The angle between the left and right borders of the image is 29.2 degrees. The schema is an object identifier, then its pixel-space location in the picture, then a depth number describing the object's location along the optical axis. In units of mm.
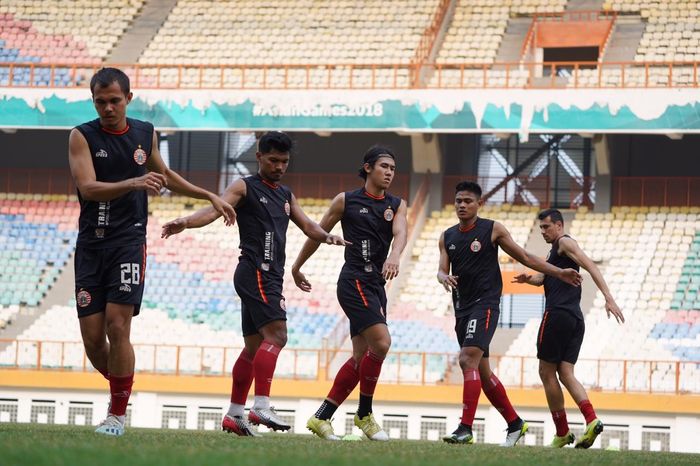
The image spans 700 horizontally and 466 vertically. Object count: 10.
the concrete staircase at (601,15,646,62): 30516
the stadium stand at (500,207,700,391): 23266
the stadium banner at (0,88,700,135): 27938
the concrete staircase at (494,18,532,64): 31297
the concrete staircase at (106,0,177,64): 33094
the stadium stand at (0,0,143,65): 33312
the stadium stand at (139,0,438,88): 31062
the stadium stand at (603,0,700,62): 29919
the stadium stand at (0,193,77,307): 28516
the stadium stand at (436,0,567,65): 31344
